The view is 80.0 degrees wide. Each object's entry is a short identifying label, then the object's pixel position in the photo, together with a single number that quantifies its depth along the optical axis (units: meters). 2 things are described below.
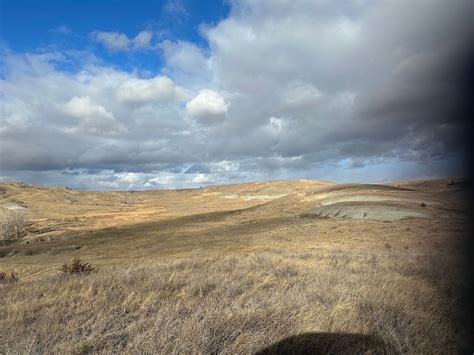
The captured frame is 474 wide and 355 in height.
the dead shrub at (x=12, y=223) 46.66
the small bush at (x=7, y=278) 11.03
